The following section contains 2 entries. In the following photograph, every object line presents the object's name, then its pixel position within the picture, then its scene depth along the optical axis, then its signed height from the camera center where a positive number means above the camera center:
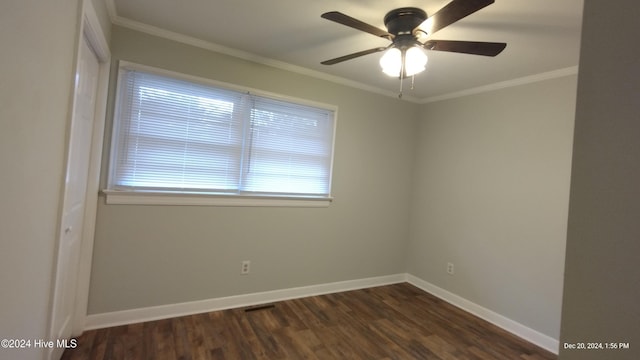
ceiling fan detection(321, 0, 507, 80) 1.62 +0.91
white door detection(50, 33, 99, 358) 1.77 -0.19
